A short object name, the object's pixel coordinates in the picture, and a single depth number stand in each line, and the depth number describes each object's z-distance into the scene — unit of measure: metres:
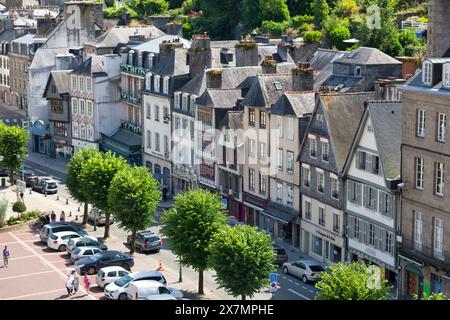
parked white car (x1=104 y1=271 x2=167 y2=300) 50.56
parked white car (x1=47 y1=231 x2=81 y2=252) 65.06
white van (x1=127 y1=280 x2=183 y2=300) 48.78
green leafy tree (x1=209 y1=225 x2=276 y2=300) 46.91
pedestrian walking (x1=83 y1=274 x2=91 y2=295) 53.80
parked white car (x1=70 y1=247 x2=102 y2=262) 60.98
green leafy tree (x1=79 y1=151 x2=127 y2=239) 68.69
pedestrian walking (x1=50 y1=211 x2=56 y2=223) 73.49
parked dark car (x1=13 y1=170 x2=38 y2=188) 89.88
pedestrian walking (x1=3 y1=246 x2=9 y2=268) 61.03
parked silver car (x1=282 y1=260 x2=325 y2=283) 55.56
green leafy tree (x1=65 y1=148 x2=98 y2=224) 72.94
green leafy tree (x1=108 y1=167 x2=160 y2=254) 62.41
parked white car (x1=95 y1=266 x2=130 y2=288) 53.94
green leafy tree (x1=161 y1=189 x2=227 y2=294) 53.12
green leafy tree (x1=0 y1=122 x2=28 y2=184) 89.12
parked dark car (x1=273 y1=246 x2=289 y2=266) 59.84
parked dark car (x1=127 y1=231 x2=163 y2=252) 64.50
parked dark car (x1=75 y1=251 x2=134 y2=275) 57.94
